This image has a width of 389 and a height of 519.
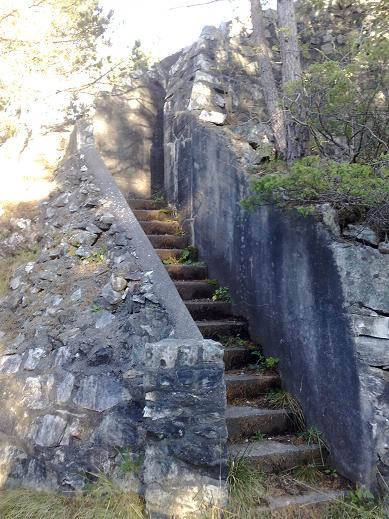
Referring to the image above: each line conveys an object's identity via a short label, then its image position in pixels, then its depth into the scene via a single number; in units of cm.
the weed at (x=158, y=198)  741
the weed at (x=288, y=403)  402
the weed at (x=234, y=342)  477
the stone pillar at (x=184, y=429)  299
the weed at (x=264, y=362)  443
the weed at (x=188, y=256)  605
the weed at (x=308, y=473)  355
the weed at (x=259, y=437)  385
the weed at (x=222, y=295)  536
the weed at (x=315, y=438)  373
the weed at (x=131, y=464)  321
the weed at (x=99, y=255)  450
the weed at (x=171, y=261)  594
